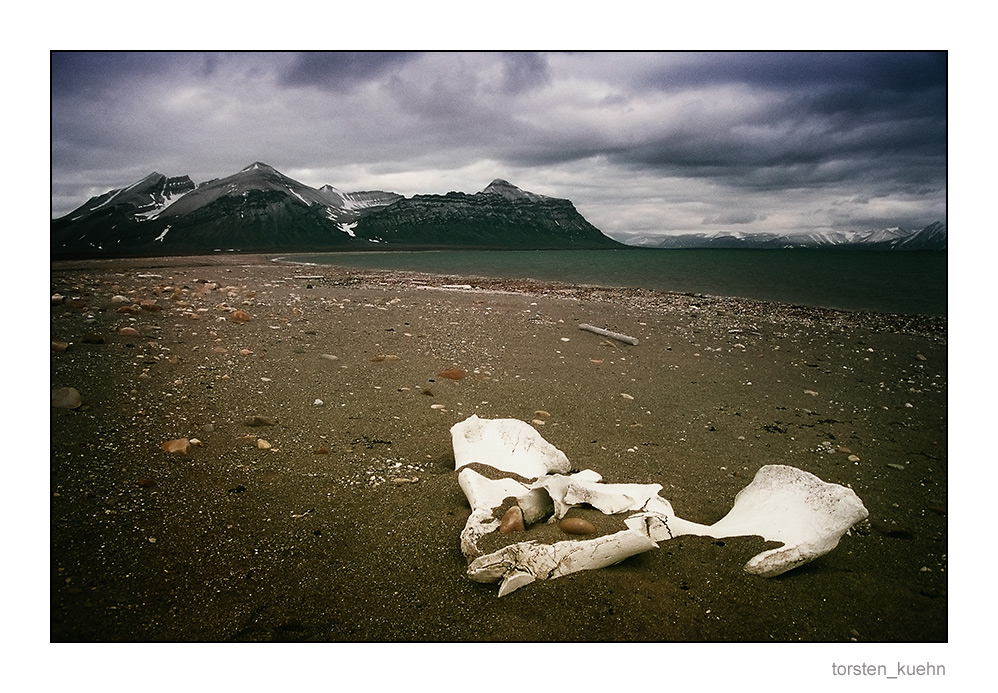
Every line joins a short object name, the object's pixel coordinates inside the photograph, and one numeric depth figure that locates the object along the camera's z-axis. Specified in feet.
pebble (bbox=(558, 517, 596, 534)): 6.38
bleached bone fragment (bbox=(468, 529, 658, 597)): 5.82
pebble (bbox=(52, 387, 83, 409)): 8.14
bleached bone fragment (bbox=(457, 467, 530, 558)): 6.32
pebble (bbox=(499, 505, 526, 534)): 6.48
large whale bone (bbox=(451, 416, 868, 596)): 5.92
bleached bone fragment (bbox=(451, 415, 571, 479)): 8.00
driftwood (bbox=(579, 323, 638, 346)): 13.71
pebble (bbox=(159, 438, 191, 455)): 7.94
